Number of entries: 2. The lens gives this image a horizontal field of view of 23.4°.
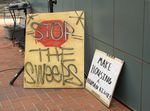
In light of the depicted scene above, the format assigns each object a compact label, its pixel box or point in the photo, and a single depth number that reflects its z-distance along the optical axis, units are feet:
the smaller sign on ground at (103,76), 14.39
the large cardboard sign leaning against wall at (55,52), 16.74
